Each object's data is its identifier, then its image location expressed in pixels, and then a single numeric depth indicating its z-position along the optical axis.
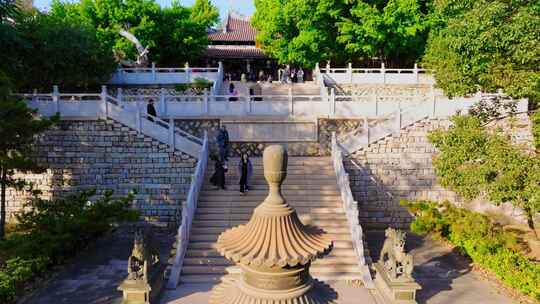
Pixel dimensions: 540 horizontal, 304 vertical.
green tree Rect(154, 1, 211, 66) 30.52
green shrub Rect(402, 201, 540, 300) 11.74
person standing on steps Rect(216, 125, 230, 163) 16.00
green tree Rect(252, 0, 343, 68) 27.50
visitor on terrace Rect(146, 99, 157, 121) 17.33
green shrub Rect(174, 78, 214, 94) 25.42
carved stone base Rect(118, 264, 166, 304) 10.64
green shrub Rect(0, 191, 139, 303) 11.83
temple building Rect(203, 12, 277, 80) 38.28
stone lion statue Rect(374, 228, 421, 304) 11.06
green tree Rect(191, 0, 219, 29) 32.50
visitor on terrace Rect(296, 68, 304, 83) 30.03
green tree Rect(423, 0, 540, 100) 10.53
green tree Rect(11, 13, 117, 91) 20.66
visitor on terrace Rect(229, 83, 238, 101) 23.01
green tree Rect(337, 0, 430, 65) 25.58
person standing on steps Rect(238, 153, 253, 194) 14.84
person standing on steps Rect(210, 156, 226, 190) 15.14
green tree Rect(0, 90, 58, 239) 12.80
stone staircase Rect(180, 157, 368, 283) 12.54
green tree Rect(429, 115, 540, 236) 10.80
